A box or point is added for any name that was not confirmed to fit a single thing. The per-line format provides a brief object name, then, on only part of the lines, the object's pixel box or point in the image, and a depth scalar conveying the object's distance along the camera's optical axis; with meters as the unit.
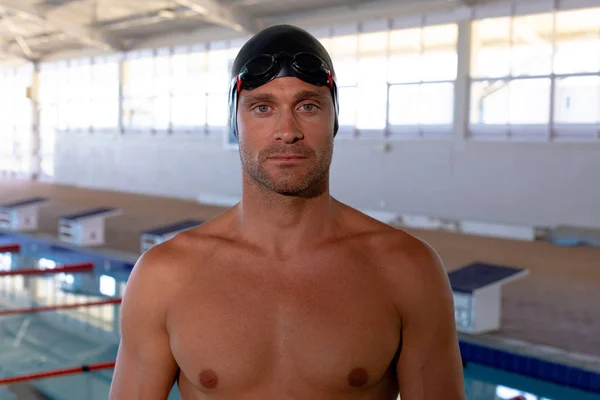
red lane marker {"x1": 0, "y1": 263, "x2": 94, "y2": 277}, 9.01
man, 1.48
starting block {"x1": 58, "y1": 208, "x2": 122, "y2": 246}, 10.94
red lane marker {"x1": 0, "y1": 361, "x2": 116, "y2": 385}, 5.06
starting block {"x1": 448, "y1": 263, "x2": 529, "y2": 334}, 6.25
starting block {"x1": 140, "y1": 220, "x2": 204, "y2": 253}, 9.16
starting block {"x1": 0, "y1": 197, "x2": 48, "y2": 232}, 12.34
